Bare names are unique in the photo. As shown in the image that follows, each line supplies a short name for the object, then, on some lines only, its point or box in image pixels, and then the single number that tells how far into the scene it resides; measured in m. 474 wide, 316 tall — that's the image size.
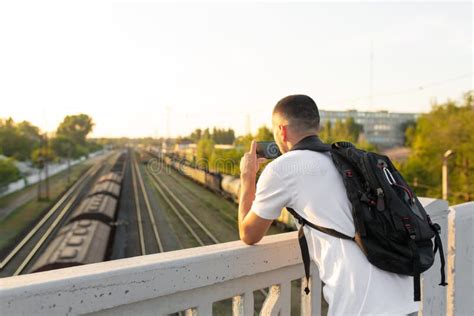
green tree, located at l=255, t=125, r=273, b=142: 40.76
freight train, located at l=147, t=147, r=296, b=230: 25.89
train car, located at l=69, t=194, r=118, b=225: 20.36
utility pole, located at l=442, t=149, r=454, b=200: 22.44
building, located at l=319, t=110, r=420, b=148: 130.88
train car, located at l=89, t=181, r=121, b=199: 29.72
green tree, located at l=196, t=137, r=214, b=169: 47.24
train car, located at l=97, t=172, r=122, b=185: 38.80
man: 2.11
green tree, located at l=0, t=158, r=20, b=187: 39.44
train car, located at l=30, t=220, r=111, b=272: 12.45
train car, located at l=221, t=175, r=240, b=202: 35.31
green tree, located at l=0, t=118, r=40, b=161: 66.69
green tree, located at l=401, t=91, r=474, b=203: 31.38
